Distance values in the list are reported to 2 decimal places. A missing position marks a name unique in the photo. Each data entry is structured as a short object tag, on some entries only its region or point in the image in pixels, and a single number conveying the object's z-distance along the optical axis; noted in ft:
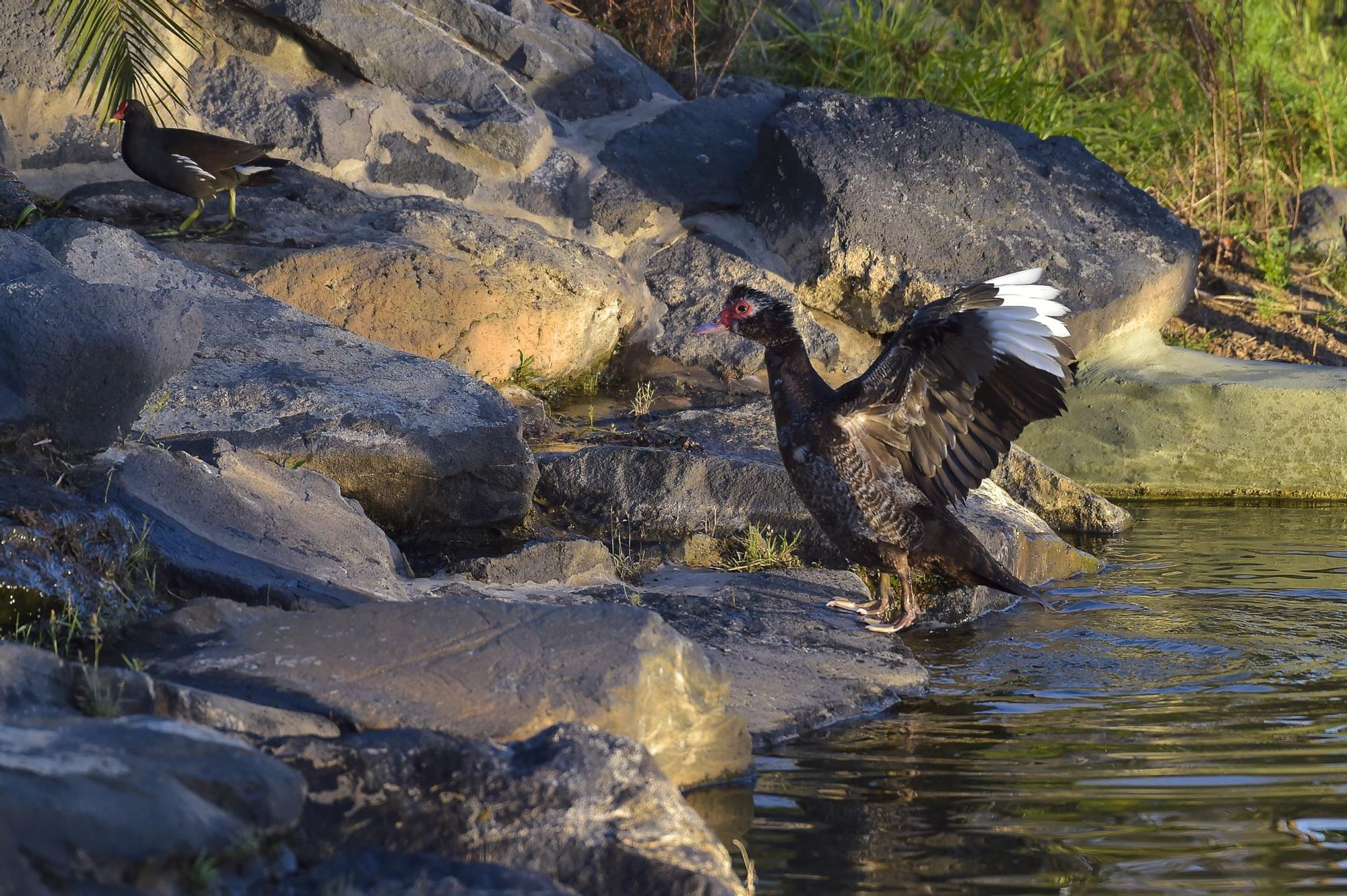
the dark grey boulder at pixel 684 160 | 56.18
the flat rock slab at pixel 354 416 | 36.60
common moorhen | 46.44
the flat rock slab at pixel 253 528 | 29.35
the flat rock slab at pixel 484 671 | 23.24
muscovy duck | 33.40
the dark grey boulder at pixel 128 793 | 16.30
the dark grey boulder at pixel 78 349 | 29.45
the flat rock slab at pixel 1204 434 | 52.80
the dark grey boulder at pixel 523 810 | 18.99
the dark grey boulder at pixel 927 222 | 54.54
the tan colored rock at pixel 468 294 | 46.52
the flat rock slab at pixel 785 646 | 28.53
